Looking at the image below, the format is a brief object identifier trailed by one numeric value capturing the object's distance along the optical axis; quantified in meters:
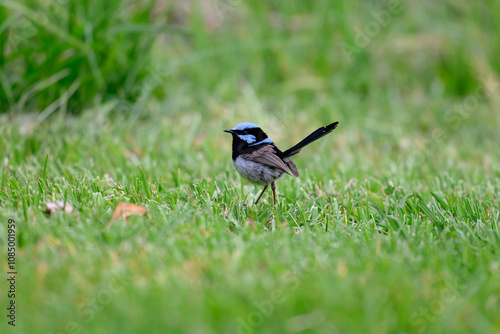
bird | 8.35
